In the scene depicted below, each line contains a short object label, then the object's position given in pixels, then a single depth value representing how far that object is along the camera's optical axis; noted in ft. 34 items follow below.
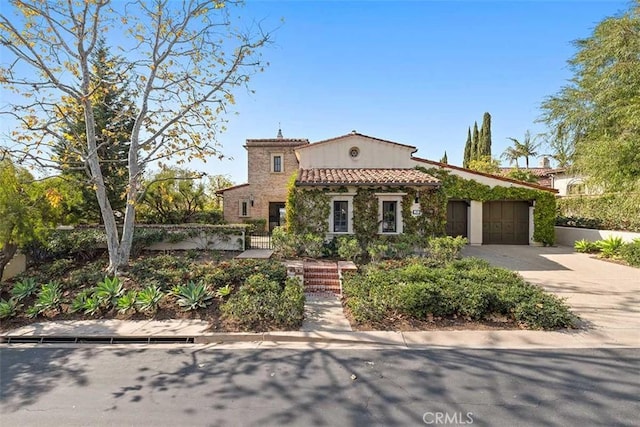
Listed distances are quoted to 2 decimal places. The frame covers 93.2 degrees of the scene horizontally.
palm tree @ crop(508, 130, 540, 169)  110.68
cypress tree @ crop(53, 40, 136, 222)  46.26
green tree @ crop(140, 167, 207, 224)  61.36
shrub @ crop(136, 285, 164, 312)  21.40
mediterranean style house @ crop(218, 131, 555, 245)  41.60
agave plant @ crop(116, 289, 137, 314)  21.25
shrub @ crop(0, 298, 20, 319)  21.40
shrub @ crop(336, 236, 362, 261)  34.88
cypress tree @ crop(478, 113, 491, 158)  115.85
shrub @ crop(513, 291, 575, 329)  19.02
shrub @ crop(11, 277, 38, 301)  24.27
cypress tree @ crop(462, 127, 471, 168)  128.15
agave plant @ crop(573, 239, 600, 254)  46.32
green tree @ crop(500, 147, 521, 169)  114.93
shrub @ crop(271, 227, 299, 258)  37.45
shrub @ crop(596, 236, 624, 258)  41.70
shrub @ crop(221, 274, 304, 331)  19.43
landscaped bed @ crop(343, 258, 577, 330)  19.48
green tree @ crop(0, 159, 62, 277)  28.76
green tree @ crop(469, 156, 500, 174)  90.94
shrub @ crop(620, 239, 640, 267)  37.22
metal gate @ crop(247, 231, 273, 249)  47.67
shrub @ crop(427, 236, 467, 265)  35.65
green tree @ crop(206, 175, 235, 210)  84.83
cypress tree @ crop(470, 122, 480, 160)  120.76
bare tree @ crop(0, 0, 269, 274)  25.58
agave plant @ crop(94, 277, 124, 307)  22.31
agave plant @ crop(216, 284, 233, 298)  23.34
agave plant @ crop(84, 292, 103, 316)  21.57
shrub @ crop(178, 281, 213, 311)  21.89
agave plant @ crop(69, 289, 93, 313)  21.93
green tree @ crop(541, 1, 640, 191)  39.58
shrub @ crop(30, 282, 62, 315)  21.85
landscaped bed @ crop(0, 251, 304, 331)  20.02
